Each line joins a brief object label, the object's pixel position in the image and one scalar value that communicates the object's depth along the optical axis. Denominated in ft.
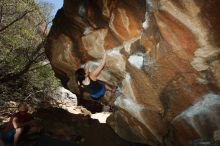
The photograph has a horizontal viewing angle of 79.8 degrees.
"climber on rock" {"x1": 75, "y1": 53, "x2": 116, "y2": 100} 10.98
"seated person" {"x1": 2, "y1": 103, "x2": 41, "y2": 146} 11.12
